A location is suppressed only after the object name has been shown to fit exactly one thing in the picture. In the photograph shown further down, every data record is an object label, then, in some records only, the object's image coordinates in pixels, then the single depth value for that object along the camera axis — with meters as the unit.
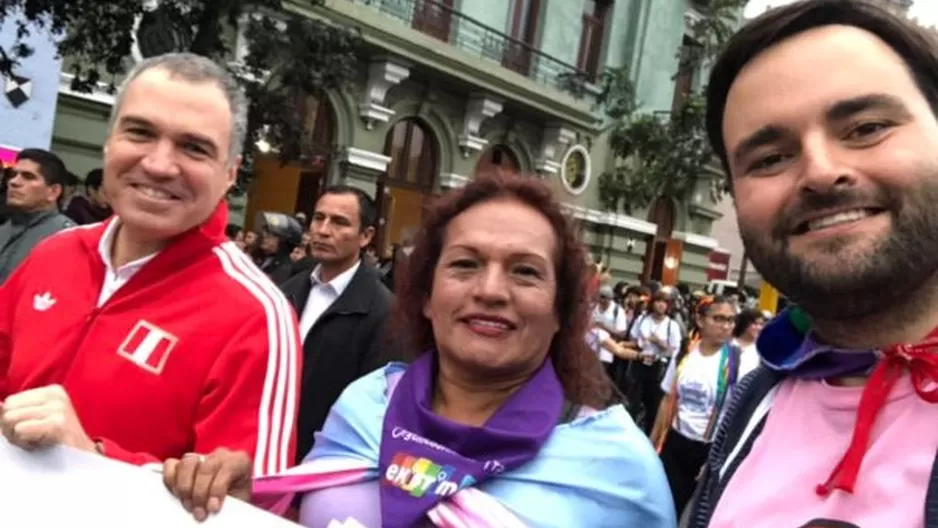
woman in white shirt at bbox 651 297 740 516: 5.98
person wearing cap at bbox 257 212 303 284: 6.86
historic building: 14.27
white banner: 1.56
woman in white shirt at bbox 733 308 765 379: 6.70
